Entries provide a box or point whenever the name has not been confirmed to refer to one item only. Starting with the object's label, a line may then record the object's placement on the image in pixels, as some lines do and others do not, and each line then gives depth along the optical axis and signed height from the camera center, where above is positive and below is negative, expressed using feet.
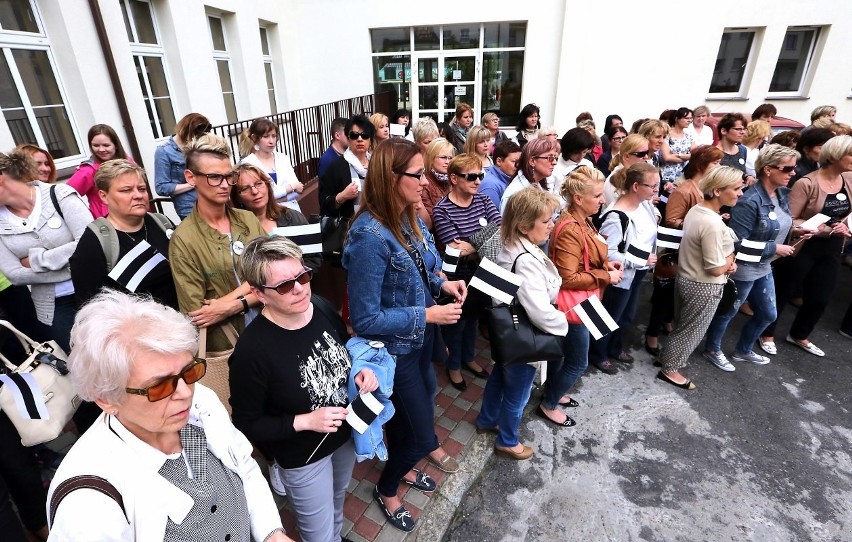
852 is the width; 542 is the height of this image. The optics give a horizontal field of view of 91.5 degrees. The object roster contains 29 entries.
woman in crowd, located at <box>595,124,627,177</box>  19.03 -2.24
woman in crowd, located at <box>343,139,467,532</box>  6.52 -2.89
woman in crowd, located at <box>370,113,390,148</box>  17.58 -1.14
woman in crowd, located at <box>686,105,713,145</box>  21.34 -1.57
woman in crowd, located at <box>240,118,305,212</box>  13.14 -1.79
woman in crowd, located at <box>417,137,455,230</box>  12.44 -2.08
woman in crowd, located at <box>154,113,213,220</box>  12.32 -1.77
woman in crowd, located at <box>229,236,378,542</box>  5.33 -3.55
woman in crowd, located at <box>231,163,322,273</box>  9.16 -2.07
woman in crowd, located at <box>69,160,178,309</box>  7.02 -2.37
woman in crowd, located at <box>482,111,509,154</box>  20.06 -1.18
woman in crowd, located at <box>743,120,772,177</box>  18.16 -1.71
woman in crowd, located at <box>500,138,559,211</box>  12.32 -1.91
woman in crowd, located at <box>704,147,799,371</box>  11.69 -3.55
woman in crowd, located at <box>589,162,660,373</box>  10.93 -3.32
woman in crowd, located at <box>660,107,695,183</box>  18.19 -2.27
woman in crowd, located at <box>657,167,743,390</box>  10.88 -4.39
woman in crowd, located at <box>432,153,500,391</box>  10.50 -3.05
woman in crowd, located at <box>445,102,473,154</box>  21.16 -1.44
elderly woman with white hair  3.48 -2.92
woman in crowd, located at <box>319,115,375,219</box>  13.39 -2.33
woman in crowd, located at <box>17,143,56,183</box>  11.01 -1.54
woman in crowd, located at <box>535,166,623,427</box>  9.45 -3.29
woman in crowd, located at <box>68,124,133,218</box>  11.60 -1.66
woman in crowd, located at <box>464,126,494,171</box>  14.37 -1.48
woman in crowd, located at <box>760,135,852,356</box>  12.52 -4.02
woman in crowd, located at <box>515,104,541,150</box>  21.40 -1.32
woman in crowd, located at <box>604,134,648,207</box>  13.84 -1.85
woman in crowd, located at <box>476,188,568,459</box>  8.16 -3.08
